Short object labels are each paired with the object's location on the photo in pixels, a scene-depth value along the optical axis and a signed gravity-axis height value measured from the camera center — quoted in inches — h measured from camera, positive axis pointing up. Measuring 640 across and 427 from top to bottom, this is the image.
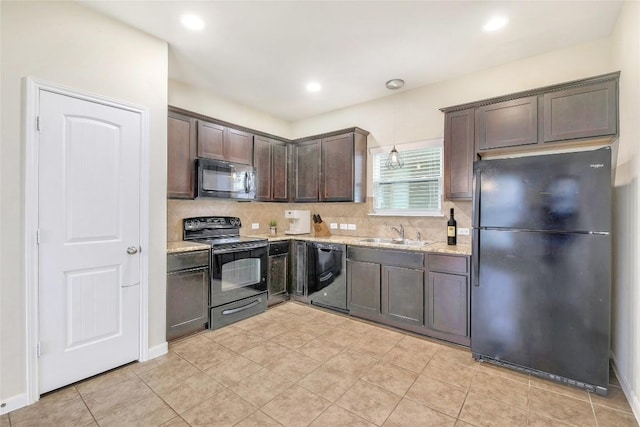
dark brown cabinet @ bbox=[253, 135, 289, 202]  167.8 +26.6
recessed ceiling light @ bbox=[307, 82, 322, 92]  144.0 +64.1
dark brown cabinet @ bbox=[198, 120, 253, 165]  140.5 +35.8
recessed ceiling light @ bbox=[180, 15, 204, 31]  94.4 +63.7
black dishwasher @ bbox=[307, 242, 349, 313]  146.4 -33.2
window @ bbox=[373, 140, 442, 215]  145.1 +16.5
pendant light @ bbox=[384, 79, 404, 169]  141.4 +30.5
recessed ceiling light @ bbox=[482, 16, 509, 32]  94.3 +63.4
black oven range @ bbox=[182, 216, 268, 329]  128.1 -27.0
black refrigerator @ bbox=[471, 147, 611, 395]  83.8 -16.5
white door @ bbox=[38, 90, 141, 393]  81.9 -8.1
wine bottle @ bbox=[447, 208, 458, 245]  133.0 -8.4
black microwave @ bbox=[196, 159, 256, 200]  136.9 +16.5
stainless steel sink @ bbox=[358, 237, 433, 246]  139.9 -14.7
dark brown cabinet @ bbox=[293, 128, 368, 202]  160.2 +26.0
